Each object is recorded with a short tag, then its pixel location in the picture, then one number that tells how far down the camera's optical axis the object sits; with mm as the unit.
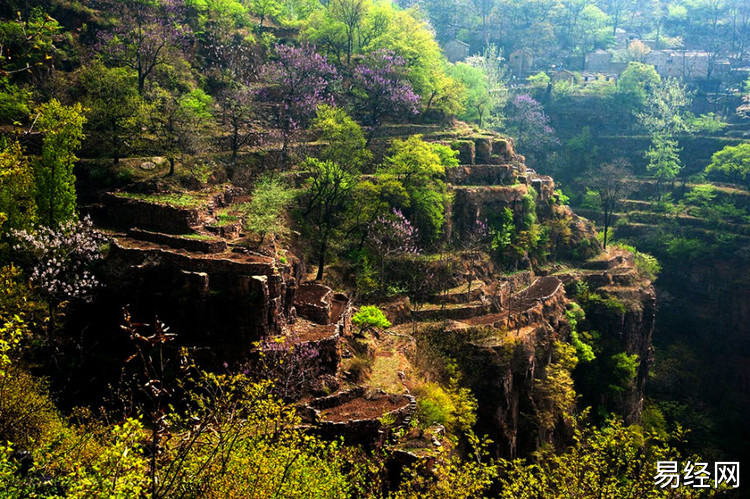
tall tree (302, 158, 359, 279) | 44000
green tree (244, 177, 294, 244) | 35281
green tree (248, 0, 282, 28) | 66938
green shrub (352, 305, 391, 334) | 35000
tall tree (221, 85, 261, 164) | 46719
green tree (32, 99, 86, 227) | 30984
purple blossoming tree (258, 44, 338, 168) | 52375
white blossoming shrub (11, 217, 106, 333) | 27828
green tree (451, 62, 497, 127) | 74150
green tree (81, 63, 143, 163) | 39000
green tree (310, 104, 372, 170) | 46656
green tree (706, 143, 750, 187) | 75688
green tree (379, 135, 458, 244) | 47344
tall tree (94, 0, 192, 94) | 47375
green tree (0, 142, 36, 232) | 29547
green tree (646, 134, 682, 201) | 78750
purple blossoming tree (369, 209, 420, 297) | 44344
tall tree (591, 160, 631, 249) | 66125
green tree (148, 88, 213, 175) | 40281
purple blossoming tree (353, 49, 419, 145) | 57281
